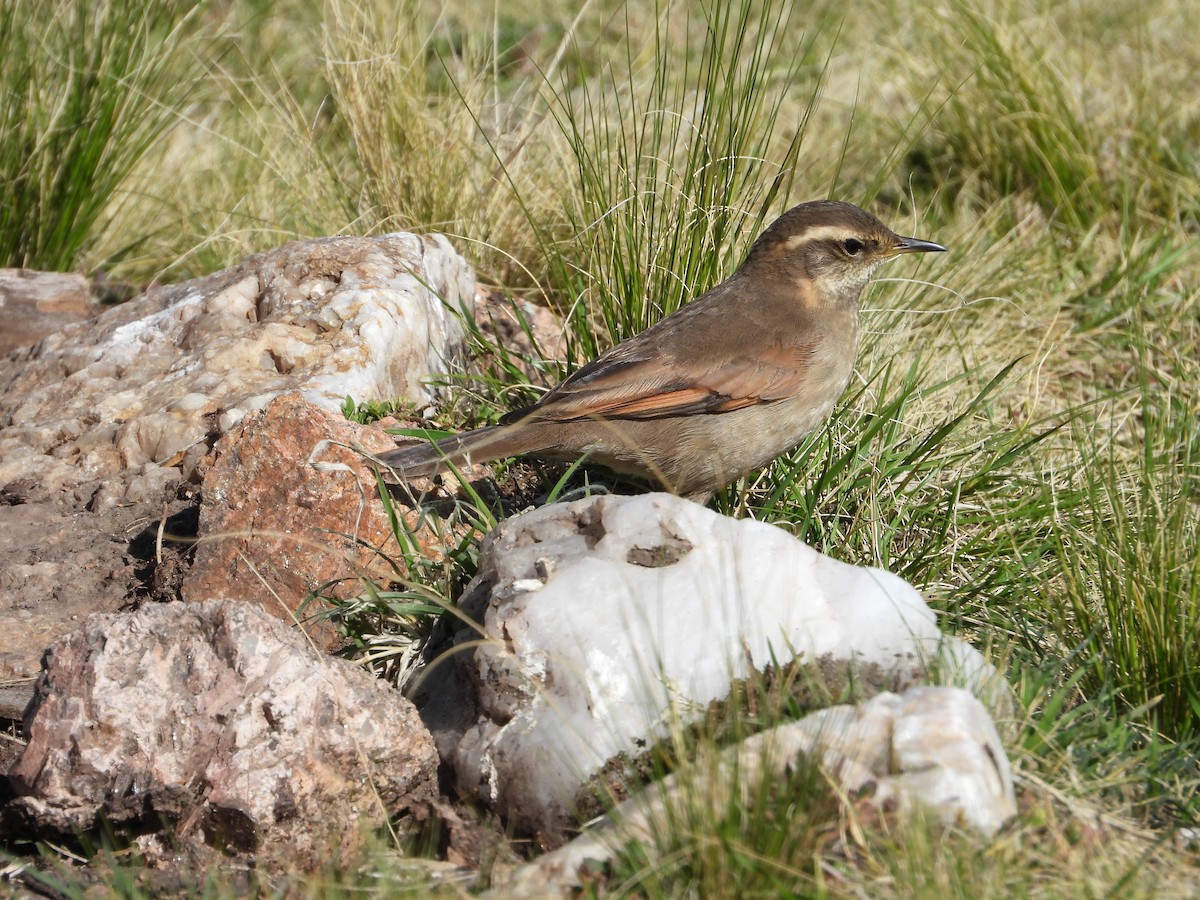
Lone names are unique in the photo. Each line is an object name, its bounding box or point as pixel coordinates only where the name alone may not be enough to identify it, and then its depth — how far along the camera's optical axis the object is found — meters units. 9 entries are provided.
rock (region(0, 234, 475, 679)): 9.59
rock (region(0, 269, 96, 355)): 12.47
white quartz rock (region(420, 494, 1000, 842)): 7.10
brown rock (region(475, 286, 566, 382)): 12.30
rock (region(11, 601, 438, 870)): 7.15
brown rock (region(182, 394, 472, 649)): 8.98
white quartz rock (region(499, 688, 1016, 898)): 6.01
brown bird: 9.86
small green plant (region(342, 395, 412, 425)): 10.37
